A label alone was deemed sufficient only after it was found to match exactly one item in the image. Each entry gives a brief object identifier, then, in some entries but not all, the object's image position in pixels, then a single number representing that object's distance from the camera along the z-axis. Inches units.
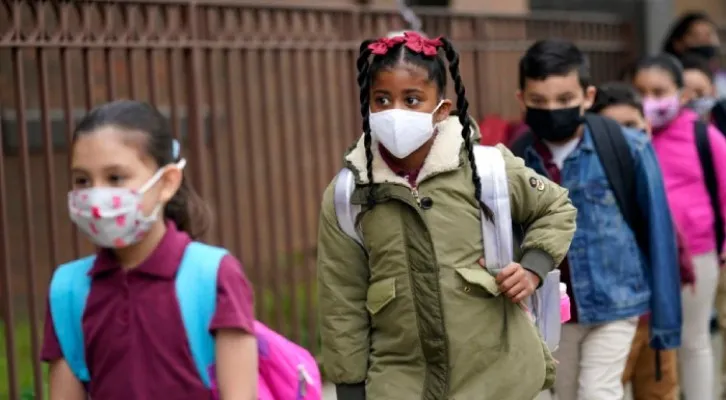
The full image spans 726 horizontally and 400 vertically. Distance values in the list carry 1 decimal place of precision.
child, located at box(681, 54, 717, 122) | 637.9
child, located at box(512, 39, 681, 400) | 406.3
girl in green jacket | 309.0
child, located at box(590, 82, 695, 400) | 450.9
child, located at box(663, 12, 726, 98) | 761.6
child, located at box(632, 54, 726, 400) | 498.9
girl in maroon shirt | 247.0
